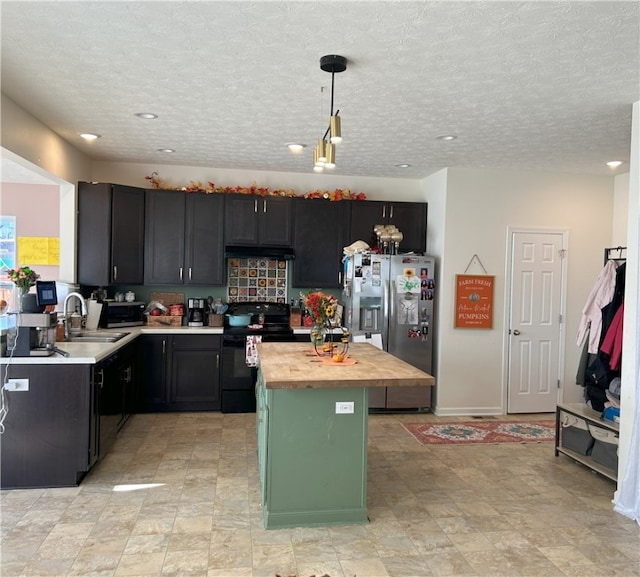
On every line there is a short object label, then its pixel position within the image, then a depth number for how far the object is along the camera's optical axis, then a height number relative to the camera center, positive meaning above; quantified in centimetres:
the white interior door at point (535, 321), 561 -37
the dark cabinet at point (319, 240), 577 +50
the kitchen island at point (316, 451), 296 -101
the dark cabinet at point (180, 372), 528 -99
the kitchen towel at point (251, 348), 536 -73
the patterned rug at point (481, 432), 466 -143
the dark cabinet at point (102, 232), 512 +47
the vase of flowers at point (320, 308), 338 -17
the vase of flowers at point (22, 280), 351 -3
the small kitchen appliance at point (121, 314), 521 -39
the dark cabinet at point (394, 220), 586 +77
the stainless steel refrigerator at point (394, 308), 544 -25
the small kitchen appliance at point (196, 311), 567 -36
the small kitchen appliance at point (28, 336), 342 -42
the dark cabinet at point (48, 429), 338 -105
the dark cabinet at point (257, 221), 566 +69
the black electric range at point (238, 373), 540 -100
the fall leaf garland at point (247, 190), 568 +106
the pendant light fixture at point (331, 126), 269 +84
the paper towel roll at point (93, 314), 495 -37
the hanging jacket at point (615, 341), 387 -40
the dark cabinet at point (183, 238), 552 +47
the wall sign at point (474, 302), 546 -16
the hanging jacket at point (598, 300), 414 -8
